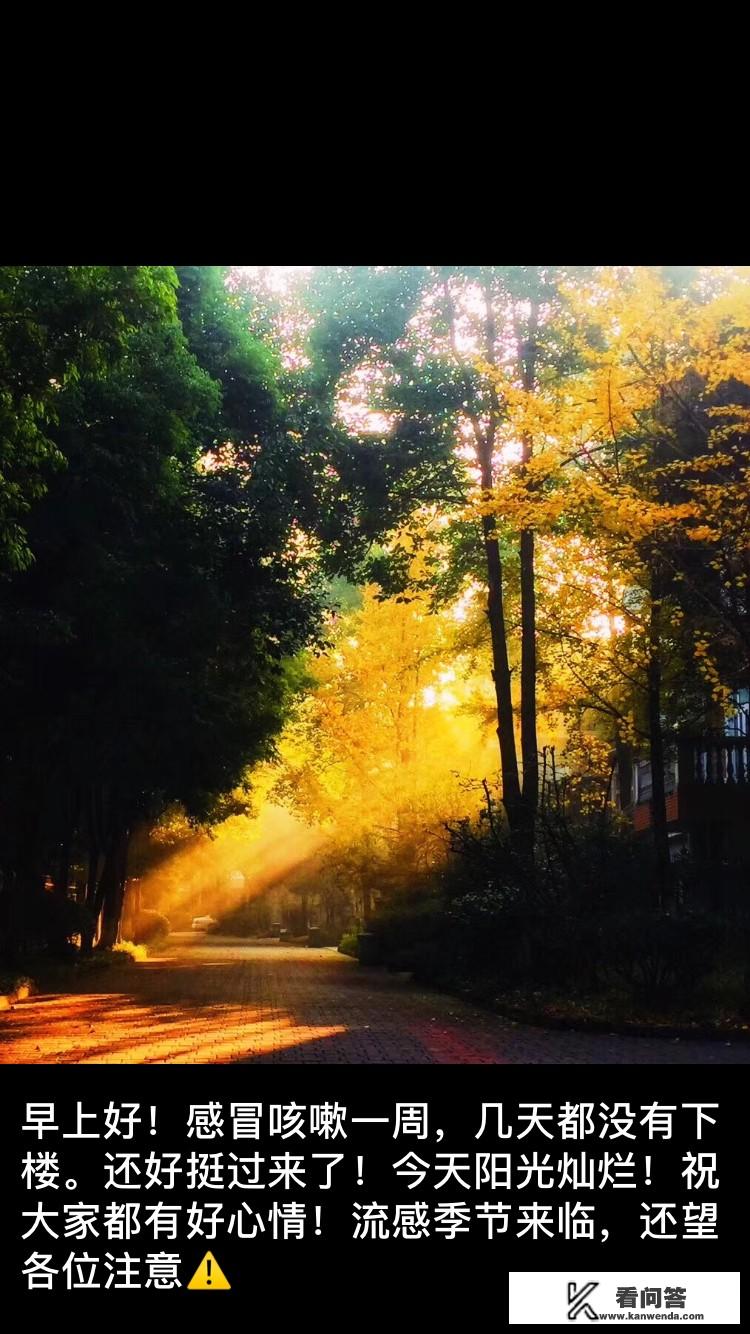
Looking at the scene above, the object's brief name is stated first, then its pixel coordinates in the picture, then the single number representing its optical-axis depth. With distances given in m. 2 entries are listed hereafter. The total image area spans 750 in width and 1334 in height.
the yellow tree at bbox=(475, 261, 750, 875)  15.23
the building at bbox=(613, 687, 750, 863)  30.42
